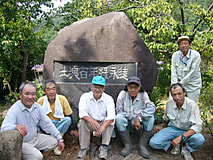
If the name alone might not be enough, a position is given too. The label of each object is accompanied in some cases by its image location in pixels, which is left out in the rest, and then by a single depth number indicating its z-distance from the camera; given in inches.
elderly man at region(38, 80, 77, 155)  113.8
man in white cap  122.1
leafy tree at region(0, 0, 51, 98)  188.4
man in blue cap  103.7
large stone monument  145.3
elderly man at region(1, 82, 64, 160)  86.3
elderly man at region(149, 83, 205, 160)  103.4
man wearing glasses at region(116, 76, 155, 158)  108.8
